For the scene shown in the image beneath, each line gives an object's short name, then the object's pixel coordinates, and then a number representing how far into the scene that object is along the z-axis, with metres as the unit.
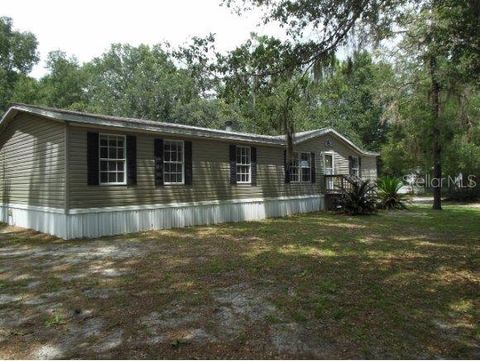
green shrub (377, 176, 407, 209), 17.59
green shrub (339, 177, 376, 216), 15.35
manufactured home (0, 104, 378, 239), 9.55
